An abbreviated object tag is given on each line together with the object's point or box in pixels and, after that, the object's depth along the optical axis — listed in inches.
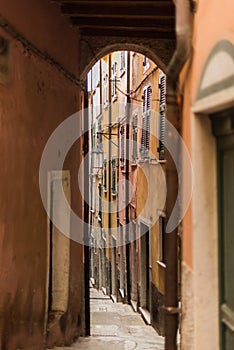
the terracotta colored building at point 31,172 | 208.1
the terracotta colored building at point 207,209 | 153.1
